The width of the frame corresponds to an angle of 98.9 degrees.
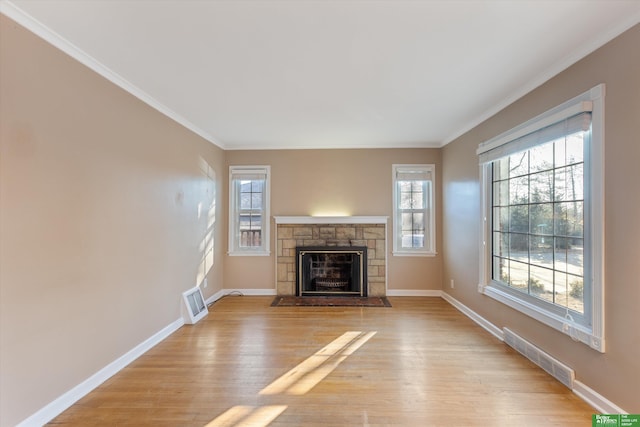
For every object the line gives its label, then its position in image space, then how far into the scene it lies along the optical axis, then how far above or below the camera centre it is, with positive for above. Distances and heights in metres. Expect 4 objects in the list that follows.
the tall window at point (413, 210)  4.77 +0.13
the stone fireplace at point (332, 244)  4.71 -0.47
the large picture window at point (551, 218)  1.97 +0.00
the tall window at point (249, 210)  4.87 +0.13
